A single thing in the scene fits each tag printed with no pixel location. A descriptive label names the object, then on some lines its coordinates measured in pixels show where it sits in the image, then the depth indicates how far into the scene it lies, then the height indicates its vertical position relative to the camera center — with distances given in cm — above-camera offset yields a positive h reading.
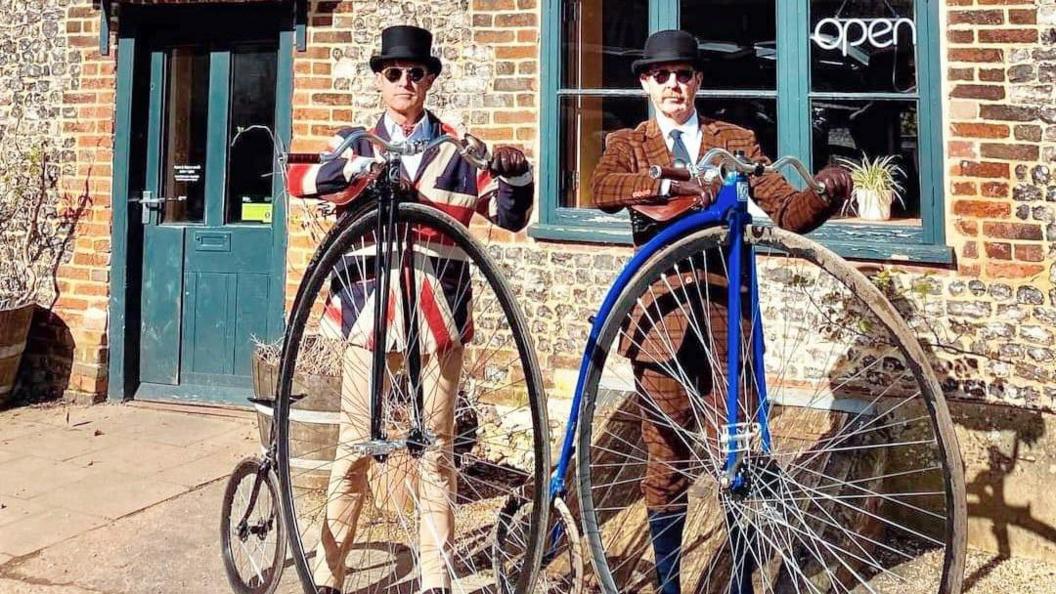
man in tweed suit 249 +19
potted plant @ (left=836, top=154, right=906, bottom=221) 416 +71
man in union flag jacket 260 +7
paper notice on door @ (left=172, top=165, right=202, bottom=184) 562 +102
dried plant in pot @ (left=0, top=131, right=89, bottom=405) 561 +67
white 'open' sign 419 +148
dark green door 543 +75
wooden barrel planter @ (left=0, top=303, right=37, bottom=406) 542 -9
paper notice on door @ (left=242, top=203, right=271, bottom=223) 544 +74
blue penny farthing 220 -41
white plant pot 415 +62
